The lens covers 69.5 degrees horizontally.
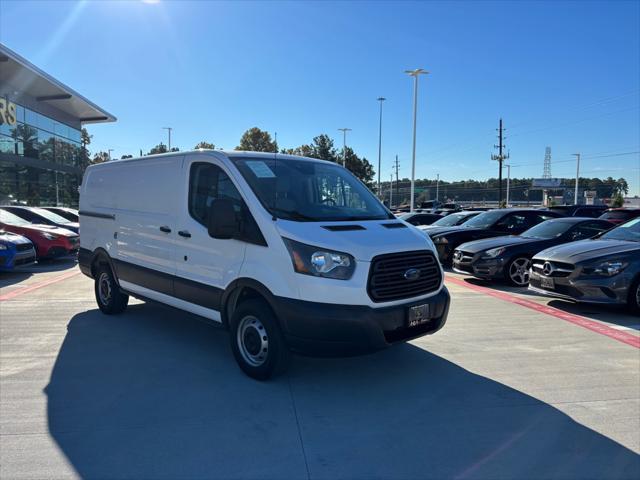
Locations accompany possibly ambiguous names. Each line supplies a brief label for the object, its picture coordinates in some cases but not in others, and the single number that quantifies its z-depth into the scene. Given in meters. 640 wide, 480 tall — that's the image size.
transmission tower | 112.69
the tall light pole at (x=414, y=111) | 28.91
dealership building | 25.52
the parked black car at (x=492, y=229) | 12.07
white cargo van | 3.82
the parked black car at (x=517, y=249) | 9.38
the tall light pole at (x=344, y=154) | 52.54
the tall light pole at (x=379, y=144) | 45.06
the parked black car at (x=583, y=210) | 16.27
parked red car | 12.58
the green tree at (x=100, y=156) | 71.62
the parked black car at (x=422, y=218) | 17.47
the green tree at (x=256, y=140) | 56.56
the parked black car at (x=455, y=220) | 14.19
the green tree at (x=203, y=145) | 57.61
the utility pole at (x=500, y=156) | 50.58
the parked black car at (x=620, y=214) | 13.26
